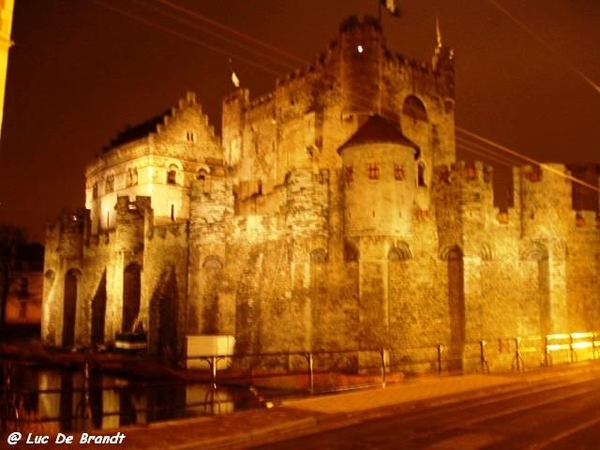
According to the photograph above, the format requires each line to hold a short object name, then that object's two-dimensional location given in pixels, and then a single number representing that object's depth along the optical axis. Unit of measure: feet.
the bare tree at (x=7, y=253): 172.14
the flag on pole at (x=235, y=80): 132.05
